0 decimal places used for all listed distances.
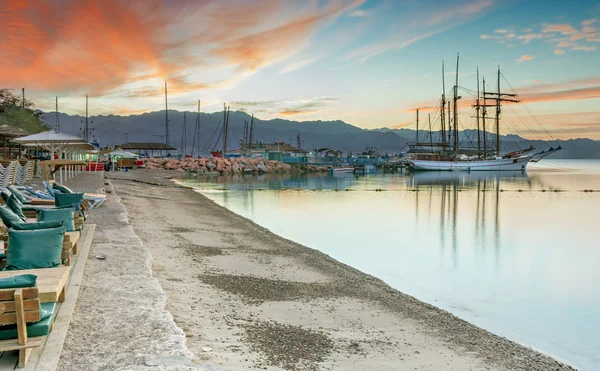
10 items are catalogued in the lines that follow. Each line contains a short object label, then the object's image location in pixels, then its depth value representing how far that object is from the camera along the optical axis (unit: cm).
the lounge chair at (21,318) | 396
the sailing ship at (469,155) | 10831
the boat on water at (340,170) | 10059
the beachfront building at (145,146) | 9012
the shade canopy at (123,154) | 5404
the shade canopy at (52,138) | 2074
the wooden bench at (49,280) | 468
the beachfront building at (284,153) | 11438
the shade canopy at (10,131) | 2487
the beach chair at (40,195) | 1375
